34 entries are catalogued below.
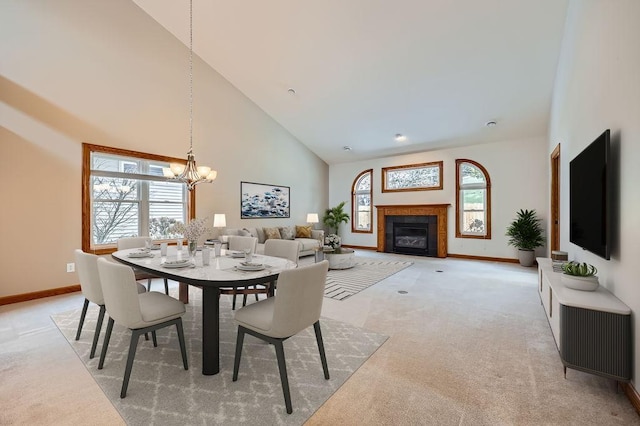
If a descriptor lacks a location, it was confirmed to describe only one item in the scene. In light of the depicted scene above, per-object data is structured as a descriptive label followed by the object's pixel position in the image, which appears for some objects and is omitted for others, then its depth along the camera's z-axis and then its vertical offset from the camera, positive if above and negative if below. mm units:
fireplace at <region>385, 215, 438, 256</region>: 7406 -579
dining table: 1928 -438
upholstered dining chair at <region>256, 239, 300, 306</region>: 3166 -407
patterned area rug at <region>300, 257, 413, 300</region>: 4172 -1108
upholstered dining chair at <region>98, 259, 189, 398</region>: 1799 -674
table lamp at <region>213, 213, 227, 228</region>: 5566 -151
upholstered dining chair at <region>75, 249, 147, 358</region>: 2244 -542
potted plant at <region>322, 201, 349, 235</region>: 8797 -113
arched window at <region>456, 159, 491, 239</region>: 6812 +318
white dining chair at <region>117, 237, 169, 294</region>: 3470 -366
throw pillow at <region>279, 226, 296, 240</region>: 7074 -480
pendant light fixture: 3402 +498
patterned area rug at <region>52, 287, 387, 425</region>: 1654 -1147
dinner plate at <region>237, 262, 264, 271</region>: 2146 -407
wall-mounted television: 2070 +133
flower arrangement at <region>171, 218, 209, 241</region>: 2701 -153
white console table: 1778 -780
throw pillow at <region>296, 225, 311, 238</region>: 7609 -496
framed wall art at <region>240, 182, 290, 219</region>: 6664 +311
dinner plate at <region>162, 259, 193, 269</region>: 2275 -409
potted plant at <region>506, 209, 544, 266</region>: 5883 -442
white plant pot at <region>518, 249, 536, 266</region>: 5906 -894
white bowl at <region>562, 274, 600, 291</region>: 2166 -527
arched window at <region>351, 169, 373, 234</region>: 8781 +322
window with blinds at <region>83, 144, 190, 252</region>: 4488 +277
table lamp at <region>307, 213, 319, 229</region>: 7832 -129
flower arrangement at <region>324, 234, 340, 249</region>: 5867 -570
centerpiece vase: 2738 -335
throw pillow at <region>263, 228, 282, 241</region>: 6727 -469
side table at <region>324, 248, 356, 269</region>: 5594 -893
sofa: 6105 -497
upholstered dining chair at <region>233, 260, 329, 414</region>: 1671 -650
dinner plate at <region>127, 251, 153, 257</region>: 2752 -397
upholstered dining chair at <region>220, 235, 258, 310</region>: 3435 -386
